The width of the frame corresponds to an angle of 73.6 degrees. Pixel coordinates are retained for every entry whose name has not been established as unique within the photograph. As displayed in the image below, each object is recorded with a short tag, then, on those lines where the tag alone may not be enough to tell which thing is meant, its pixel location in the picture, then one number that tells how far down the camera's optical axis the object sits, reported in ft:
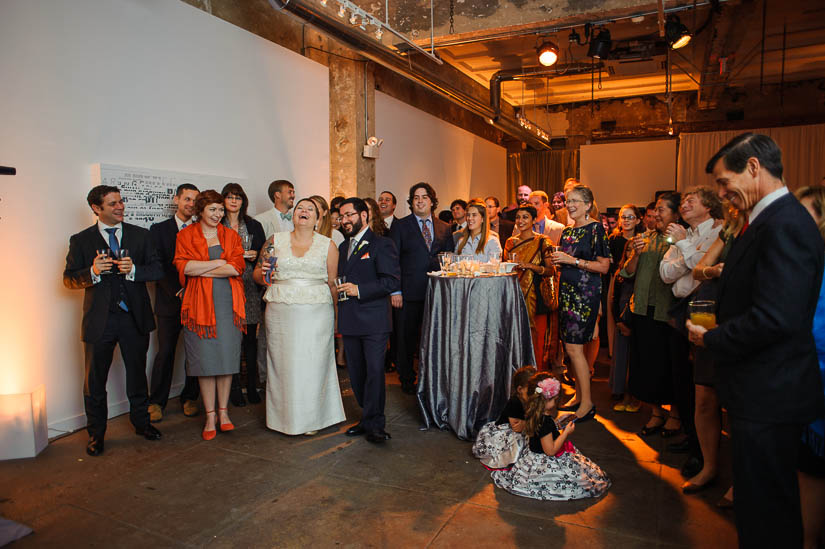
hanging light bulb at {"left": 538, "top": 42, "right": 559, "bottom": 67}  23.43
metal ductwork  30.42
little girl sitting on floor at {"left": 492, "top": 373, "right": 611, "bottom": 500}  9.41
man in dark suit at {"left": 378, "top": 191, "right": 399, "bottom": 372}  18.97
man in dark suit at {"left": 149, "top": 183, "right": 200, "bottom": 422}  13.66
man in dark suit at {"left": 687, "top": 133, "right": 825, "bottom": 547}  5.43
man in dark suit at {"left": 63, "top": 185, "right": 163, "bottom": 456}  11.24
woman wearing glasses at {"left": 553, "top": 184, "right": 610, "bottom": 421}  12.74
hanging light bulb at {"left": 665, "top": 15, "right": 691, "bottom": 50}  19.70
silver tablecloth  11.93
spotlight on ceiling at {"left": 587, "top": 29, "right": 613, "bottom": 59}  21.62
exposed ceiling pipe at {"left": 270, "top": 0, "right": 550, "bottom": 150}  14.57
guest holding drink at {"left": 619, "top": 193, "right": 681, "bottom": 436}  11.80
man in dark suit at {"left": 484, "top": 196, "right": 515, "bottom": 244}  20.58
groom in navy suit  11.91
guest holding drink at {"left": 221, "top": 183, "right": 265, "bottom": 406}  14.40
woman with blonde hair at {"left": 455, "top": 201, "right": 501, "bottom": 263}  14.38
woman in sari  15.23
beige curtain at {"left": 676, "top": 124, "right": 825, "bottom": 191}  36.17
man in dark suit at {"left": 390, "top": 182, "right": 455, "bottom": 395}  15.99
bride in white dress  11.99
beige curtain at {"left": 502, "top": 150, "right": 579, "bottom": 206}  45.52
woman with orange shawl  12.07
